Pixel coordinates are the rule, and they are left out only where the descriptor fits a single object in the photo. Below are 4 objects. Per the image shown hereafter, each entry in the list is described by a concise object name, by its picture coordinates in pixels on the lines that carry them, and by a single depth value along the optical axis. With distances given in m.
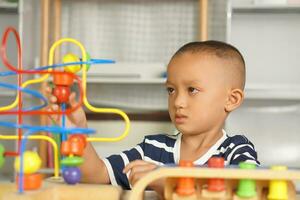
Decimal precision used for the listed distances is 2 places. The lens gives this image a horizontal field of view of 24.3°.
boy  1.20
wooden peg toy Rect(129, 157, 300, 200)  0.75
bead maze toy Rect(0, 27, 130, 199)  0.84
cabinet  2.74
